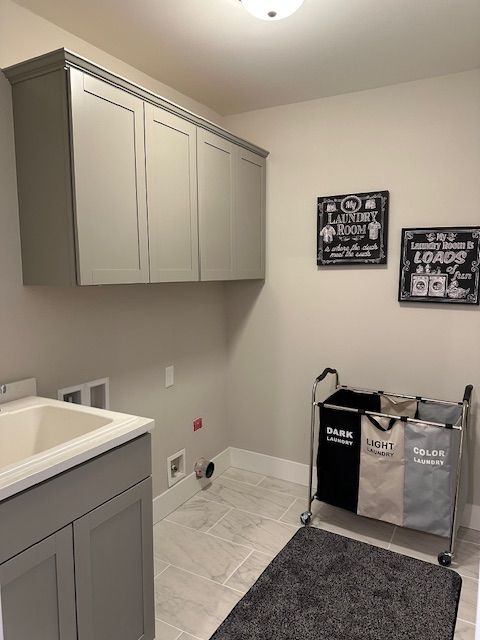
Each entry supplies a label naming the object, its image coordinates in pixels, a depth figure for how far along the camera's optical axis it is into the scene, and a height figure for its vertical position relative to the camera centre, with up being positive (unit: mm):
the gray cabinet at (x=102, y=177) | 1659 +390
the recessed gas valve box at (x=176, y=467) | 2750 -1228
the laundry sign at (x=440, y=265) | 2443 +34
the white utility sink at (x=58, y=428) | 1433 -553
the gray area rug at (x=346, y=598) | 1849 -1472
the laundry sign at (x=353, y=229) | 2668 +259
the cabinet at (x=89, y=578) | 1210 -933
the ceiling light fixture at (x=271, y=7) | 1638 +975
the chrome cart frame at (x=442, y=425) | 2197 -763
